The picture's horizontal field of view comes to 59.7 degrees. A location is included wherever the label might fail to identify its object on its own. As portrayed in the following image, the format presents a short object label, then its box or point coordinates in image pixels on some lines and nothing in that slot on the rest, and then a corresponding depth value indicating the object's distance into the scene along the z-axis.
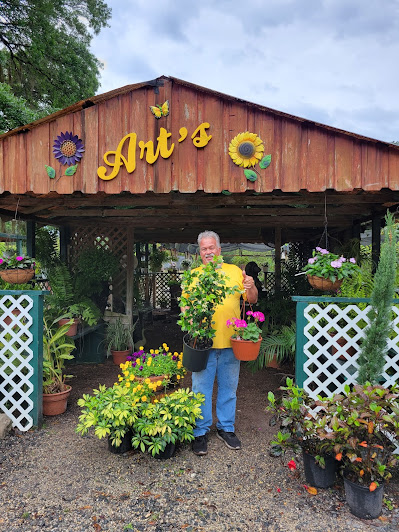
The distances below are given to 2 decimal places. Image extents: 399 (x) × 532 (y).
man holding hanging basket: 2.60
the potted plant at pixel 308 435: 2.10
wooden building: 2.99
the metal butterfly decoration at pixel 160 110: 3.08
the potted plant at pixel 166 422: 2.42
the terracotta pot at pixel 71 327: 4.31
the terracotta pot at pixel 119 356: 5.11
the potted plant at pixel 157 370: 3.05
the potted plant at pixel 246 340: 2.44
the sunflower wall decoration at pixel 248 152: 3.04
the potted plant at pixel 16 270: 3.24
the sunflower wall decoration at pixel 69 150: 3.18
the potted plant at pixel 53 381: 3.27
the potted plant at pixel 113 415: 2.44
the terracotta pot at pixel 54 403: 3.25
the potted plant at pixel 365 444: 1.94
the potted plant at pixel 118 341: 5.12
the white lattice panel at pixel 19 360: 2.97
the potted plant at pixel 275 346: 4.11
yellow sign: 3.07
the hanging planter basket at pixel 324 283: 2.87
